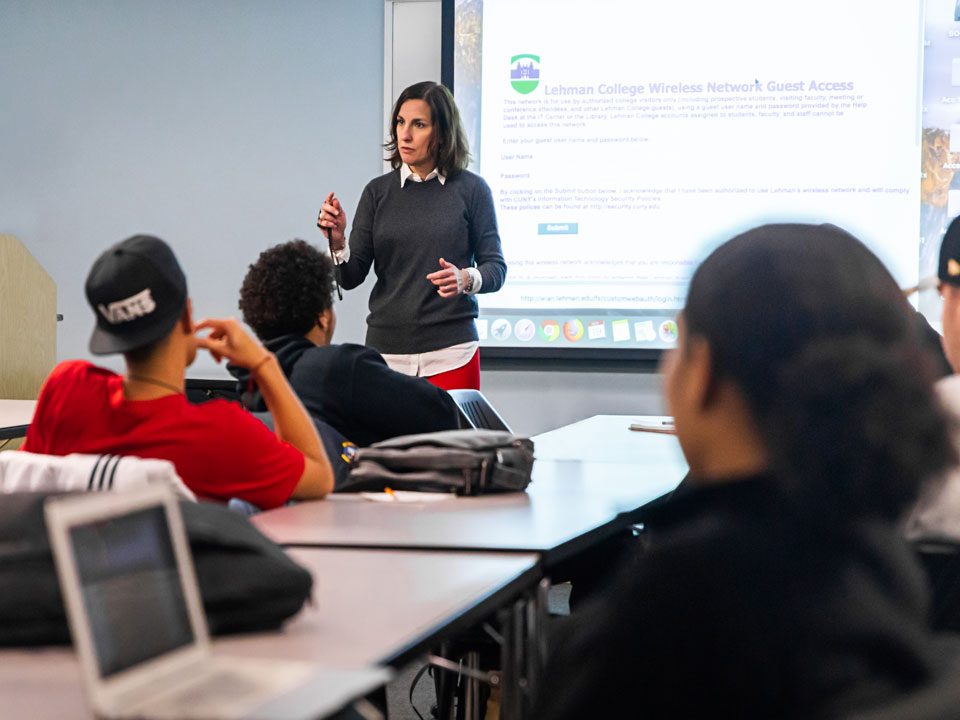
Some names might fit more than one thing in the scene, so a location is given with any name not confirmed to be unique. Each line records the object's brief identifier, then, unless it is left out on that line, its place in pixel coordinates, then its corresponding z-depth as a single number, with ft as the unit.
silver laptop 6.80
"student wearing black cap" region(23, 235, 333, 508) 12.53
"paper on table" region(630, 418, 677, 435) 16.46
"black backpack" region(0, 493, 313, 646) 9.05
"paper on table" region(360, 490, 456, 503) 13.36
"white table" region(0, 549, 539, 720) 7.94
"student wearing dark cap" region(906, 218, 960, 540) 12.76
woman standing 17.30
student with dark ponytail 6.13
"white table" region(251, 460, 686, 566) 12.41
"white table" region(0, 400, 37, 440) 15.74
